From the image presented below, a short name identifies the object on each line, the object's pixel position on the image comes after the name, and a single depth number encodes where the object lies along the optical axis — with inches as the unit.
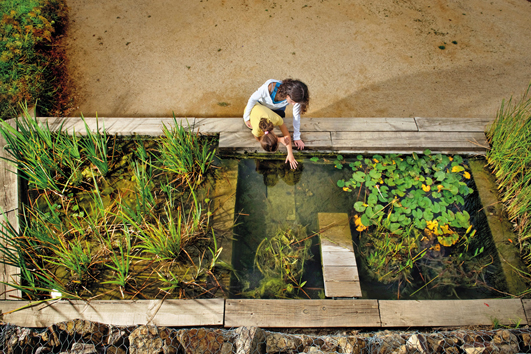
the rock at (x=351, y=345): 65.5
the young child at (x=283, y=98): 77.0
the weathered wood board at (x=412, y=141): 96.7
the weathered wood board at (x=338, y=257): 77.5
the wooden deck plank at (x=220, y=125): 99.4
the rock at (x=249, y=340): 63.1
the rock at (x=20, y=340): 64.1
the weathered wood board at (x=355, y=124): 99.4
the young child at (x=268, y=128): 84.9
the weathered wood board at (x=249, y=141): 96.9
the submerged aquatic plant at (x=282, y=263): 79.2
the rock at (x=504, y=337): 66.3
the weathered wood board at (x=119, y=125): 98.9
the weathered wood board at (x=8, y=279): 73.6
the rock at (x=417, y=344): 64.0
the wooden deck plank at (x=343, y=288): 76.8
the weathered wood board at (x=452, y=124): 99.0
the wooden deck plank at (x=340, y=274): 78.9
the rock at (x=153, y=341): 65.4
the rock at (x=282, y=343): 66.1
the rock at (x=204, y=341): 65.7
